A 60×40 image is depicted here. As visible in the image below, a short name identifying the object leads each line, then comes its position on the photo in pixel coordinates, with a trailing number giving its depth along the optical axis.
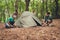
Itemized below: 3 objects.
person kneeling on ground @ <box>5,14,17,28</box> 5.71
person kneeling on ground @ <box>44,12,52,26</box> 6.38
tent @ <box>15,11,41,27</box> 6.12
